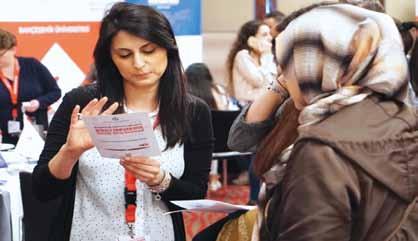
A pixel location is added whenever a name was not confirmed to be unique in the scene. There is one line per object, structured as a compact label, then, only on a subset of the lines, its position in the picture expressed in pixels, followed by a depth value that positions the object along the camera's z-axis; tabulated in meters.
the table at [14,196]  5.25
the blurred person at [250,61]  9.88
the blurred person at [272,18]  10.81
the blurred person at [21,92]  9.22
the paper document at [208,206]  2.86
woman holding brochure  3.25
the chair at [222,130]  9.34
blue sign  10.65
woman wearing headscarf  1.93
